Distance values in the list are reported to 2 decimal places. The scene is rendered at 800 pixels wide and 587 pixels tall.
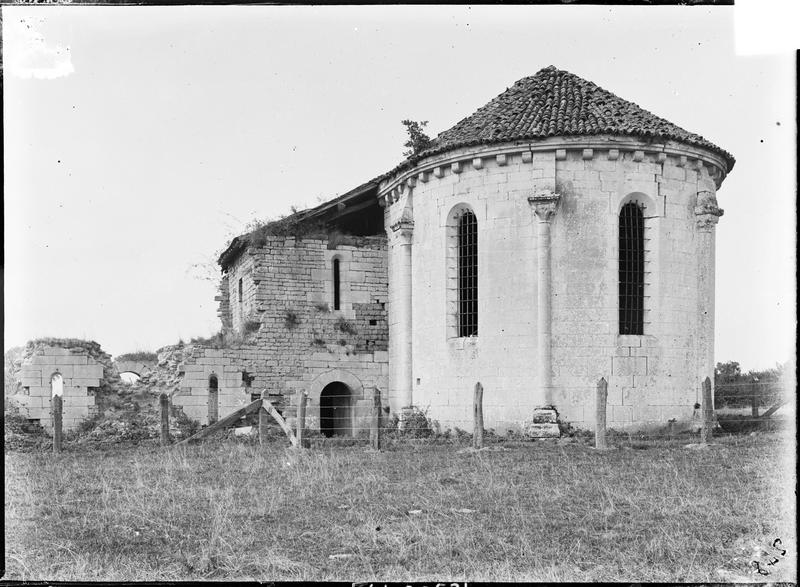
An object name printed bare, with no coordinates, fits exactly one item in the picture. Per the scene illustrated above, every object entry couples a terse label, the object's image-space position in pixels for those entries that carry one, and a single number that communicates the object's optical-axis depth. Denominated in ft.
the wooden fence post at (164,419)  55.16
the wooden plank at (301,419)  52.29
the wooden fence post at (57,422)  52.95
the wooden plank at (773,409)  69.80
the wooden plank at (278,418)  53.97
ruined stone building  53.98
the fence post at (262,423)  57.17
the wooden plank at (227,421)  56.90
